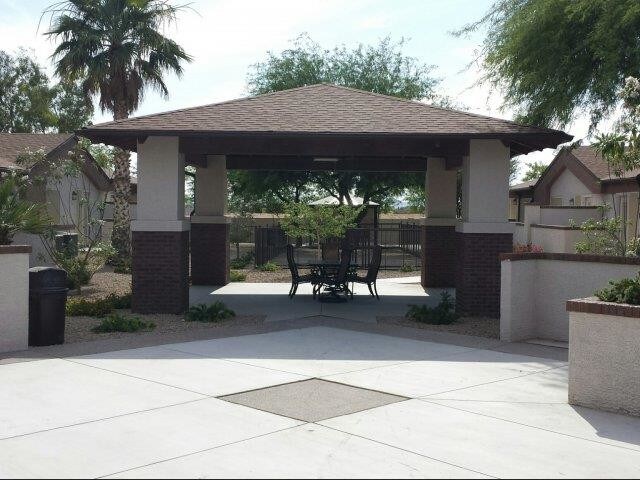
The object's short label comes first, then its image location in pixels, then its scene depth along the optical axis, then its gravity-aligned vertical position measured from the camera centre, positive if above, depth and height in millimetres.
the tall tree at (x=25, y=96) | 48188 +9141
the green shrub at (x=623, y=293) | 7758 -552
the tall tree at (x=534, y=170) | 62438 +6104
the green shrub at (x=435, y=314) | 13195 -1376
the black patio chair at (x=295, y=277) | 16203 -898
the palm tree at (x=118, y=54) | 23781 +5986
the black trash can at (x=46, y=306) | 10836 -1071
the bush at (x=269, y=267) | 24391 -1030
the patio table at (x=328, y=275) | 16281 -843
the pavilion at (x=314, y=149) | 13148 +1707
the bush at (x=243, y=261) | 25719 -894
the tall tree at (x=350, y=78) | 33062 +7313
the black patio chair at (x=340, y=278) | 15703 -892
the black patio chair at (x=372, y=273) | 16469 -795
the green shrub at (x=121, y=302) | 14797 -1366
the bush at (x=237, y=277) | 21266 -1186
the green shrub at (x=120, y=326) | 12141 -1514
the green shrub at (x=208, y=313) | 13297 -1423
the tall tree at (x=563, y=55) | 12477 +3419
